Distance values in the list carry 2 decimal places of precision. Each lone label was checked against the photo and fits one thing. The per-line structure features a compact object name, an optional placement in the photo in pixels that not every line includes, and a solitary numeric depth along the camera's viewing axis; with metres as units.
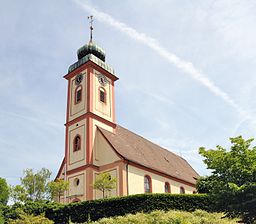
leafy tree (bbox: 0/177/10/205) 34.91
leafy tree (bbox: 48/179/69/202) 29.86
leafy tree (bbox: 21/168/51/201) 29.75
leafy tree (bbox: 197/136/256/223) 18.42
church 31.05
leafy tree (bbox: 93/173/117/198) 28.61
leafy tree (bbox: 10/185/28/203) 28.56
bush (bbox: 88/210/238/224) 19.45
